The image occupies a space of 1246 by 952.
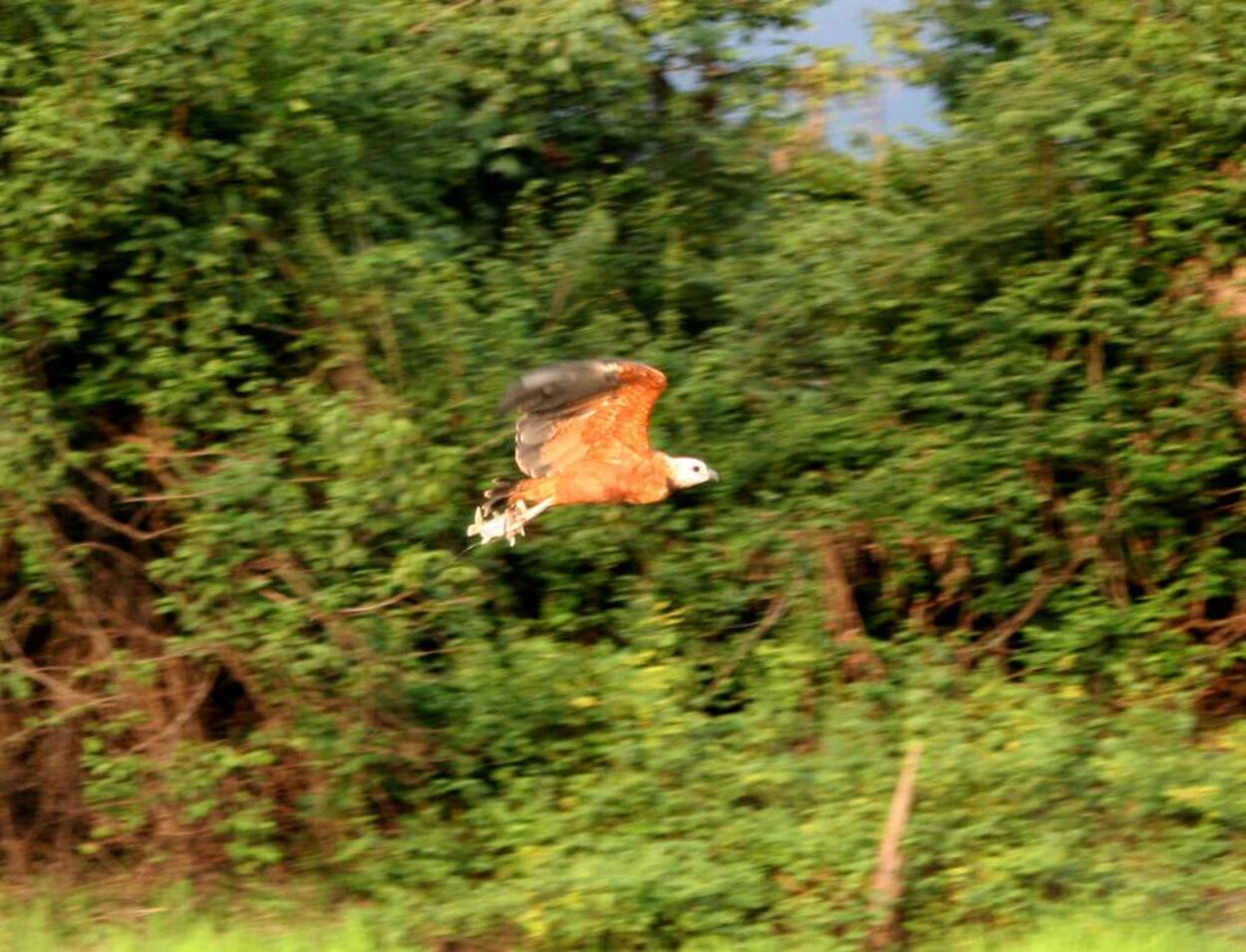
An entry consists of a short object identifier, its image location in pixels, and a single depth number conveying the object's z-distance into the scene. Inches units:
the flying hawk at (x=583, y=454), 542.9
